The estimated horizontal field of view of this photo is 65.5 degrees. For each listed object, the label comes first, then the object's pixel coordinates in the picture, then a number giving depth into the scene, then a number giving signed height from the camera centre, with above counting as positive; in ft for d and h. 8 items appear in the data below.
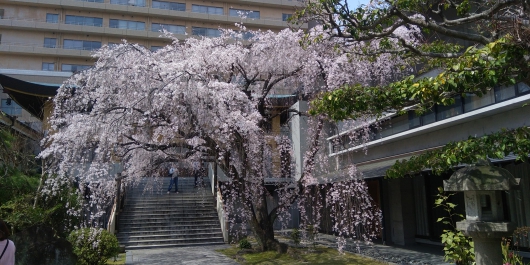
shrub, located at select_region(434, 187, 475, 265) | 23.62 -3.84
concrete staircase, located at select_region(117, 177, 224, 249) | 55.47 -4.36
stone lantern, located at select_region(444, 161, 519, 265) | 18.42 -1.21
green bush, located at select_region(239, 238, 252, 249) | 47.11 -6.56
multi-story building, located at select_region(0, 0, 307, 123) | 136.67 +55.95
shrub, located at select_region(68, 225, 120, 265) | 35.17 -4.72
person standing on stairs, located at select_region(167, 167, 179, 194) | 65.19 +1.45
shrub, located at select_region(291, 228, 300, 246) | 48.08 -5.83
